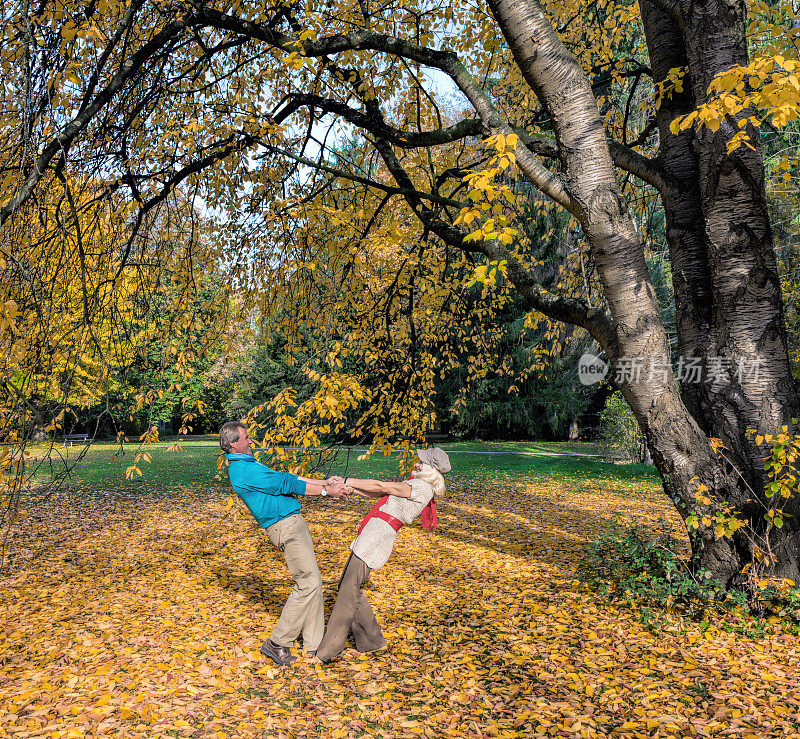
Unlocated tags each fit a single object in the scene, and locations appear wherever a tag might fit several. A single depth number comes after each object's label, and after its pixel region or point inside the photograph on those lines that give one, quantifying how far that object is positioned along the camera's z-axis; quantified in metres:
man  3.62
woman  3.72
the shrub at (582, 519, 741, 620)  4.13
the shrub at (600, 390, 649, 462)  13.38
